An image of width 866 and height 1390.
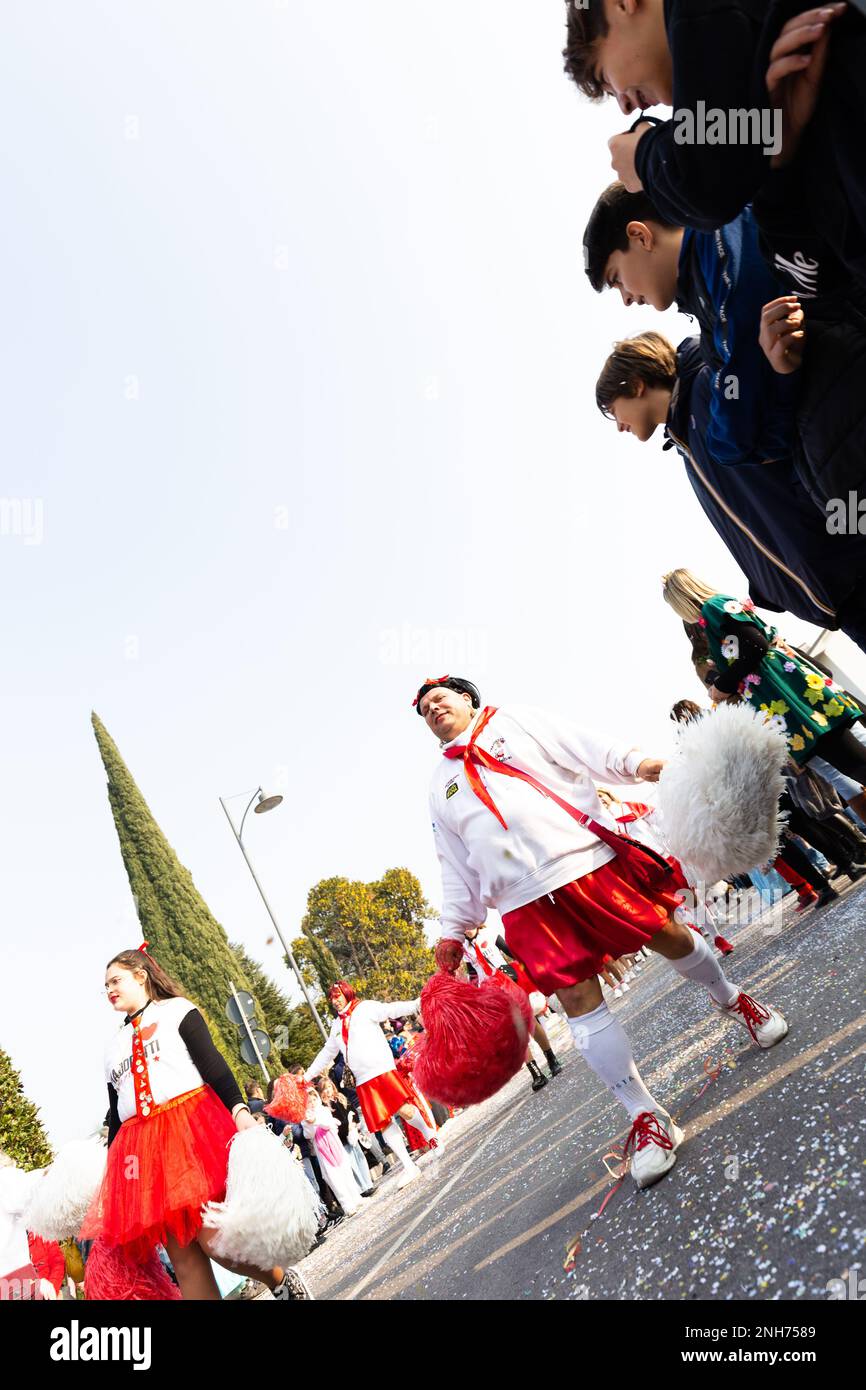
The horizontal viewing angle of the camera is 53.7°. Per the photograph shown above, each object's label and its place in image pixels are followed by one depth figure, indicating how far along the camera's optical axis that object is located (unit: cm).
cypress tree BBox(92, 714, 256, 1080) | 3212
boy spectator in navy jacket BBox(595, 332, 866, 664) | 227
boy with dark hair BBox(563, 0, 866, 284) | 132
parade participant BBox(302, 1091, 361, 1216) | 1053
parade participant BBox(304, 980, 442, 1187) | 930
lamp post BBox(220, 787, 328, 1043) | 1802
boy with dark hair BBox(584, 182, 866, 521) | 180
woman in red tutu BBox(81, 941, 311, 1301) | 345
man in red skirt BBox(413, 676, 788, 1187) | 318
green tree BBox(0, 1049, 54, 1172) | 1618
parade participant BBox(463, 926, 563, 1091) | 799
